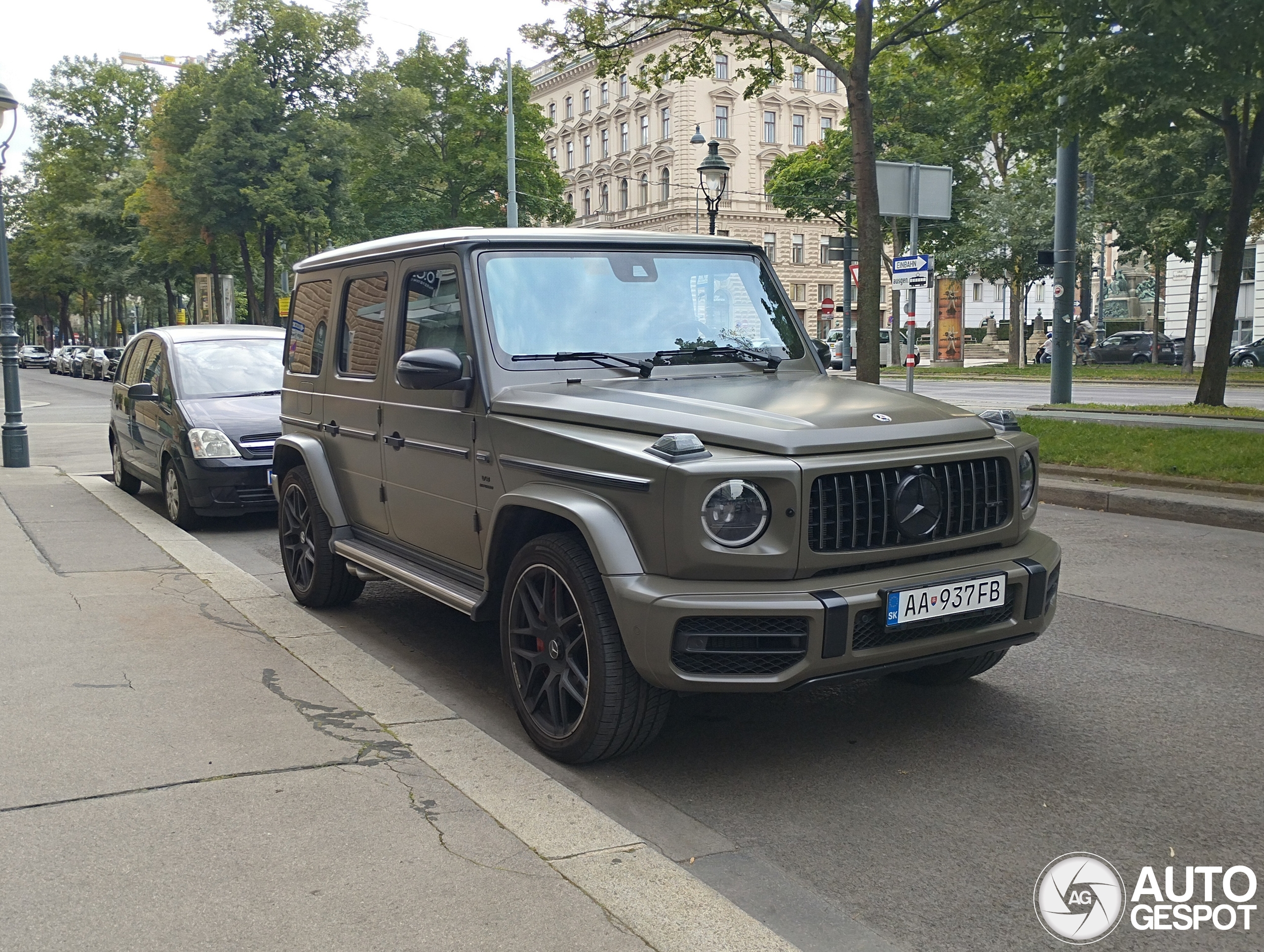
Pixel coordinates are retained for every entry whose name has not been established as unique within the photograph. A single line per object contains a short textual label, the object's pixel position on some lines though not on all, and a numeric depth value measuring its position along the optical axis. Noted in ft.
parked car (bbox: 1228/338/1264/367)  137.90
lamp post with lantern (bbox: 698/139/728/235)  70.90
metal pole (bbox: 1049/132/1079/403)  57.31
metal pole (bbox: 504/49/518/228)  107.34
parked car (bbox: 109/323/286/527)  30.94
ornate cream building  232.53
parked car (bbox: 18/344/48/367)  260.21
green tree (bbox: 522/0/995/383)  50.14
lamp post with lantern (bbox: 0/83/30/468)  45.88
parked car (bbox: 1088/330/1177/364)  147.95
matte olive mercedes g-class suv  12.16
